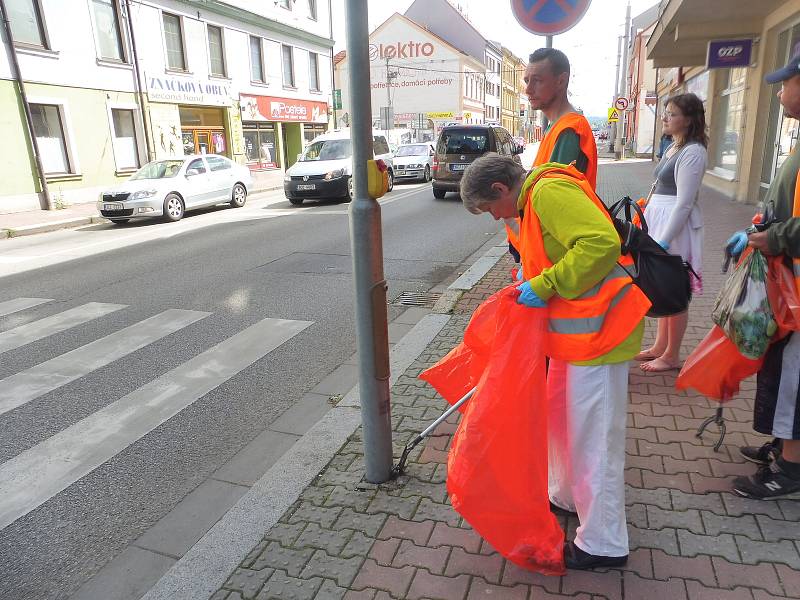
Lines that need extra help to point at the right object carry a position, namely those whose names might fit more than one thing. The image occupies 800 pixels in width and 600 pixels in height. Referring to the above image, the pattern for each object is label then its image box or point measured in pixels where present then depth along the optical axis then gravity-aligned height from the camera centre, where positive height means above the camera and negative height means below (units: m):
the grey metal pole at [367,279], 2.42 -0.60
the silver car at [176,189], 13.12 -0.96
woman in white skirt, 3.53 -0.43
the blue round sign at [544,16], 4.44 +0.85
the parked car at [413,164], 21.92 -0.95
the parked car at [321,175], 15.55 -0.86
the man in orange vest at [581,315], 1.95 -0.60
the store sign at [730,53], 11.80 +1.39
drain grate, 6.41 -1.72
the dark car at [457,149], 15.52 -0.34
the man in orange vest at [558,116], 2.96 +0.08
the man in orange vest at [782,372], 2.38 -1.03
